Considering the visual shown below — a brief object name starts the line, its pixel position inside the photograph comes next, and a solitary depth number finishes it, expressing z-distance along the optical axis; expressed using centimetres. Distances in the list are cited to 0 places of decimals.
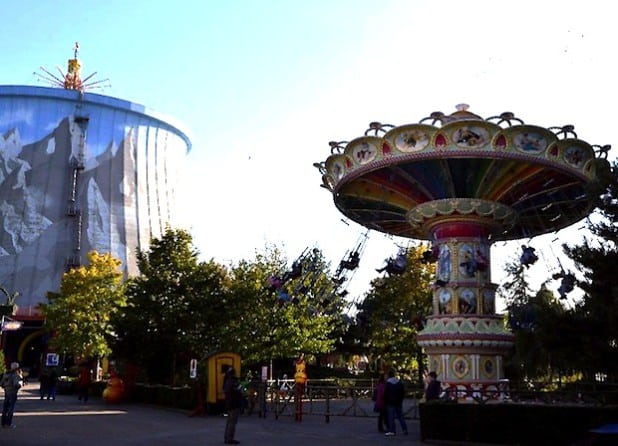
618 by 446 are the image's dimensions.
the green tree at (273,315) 3027
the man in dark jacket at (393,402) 1639
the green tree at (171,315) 2811
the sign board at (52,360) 3461
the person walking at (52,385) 2822
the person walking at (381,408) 1683
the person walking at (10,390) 1582
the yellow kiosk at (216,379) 2106
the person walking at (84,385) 2839
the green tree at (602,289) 1639
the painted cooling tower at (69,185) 6012
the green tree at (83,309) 4144
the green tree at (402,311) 3984
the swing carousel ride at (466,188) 2091
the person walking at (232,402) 1387
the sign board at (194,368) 2219
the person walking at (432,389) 1700
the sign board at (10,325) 1955
